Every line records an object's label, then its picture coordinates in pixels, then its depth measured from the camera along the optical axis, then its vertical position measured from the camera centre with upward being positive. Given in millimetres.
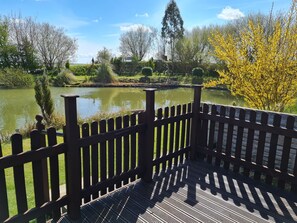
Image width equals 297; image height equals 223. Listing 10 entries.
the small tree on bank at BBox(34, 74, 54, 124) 6961 -902
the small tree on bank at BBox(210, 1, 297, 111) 4309 +141
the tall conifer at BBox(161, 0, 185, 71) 33031 +7178
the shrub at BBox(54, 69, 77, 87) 20766 -947
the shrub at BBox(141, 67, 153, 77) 26719 -42
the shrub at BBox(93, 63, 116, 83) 22266 -511
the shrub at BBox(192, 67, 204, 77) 24417 +24
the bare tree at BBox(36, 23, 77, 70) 27547 +2970
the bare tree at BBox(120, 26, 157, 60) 35781 +4837
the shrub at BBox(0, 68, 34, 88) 18638 -930
